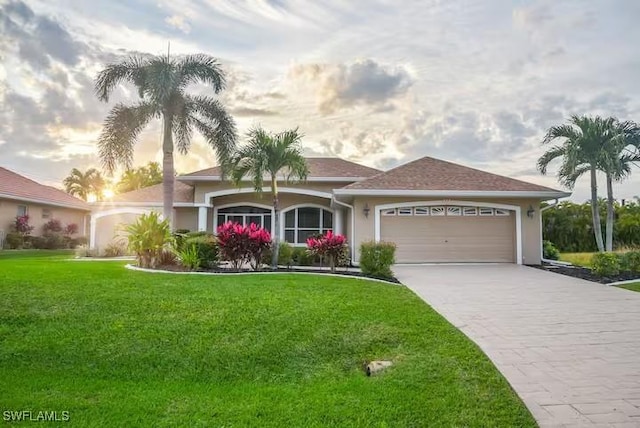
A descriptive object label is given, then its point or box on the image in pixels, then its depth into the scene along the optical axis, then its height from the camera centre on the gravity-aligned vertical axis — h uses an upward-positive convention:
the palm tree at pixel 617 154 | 17.48 +3.42
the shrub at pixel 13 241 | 22.73 -0.22
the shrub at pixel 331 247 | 13.49 -0.36
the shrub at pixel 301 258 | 15.52 -0.81
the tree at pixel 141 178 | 48.66 +6.85
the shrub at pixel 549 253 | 19.09 -0.81
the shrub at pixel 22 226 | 23.34 +0.60
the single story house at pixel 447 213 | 16.02 +0.86
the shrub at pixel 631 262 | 13.18 -0.85
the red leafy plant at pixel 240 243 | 13.16 -0.21
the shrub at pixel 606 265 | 12.55 -0.89
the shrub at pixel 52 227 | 26.02 +0.60
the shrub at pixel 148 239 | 13.38 -0.08
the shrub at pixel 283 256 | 14.55 -0.70
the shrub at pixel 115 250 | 19.31 -0.62
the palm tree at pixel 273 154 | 13.65 +2.65
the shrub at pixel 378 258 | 12.34 -0.66
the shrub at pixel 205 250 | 13.34 -0.43
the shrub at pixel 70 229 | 27.14 +0.49
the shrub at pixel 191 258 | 13.10 -0.67
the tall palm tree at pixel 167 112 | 17.38 +5.34
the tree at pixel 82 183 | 50.34 +6.38
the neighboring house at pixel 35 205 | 22.97 +1.98
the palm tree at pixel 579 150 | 17.80 +3.65
